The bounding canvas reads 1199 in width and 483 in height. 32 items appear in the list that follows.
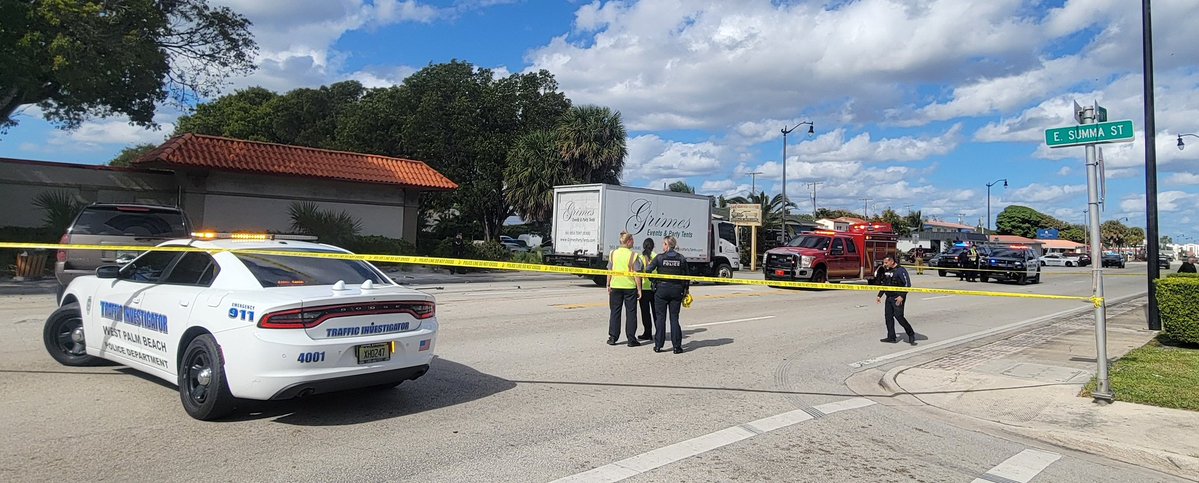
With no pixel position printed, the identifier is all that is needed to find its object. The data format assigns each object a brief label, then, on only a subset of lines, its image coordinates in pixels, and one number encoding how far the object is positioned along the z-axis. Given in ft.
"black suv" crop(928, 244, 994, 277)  106.93
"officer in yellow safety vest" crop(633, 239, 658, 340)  34.50
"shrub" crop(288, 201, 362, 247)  82.74
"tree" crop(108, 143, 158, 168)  195.25
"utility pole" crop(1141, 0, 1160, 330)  46.85
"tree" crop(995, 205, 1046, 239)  406.82
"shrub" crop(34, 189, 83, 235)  69.10
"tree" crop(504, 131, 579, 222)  123.85
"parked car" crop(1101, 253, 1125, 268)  211.41
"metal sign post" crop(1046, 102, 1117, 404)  25.38
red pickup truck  77.66
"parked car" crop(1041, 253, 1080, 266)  243.40
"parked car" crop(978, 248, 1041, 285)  103.04
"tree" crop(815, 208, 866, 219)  305.55
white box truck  73.87
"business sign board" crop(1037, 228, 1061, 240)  373.40
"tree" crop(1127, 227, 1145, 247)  449.06
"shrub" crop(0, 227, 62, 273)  67.26
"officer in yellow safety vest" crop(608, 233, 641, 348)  34.35
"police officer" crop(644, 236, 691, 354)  33.06
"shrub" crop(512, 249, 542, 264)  107.27
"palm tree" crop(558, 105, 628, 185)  123.75
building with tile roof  73.97
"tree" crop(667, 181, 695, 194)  174.62
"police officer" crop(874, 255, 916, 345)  39.34
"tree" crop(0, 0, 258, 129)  59.67
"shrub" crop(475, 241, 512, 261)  104.01
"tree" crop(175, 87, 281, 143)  158.81
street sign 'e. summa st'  25.35
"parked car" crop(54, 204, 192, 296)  40.75
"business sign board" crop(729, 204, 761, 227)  134.41
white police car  18.06
